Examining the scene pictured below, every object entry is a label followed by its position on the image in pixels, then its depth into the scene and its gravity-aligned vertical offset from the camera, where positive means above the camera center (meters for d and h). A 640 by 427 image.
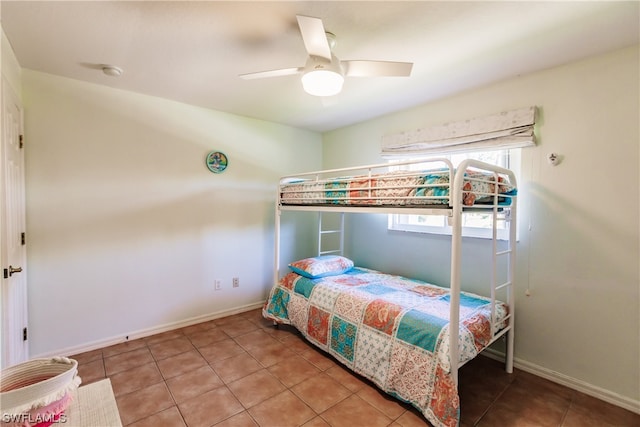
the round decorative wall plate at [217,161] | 3.17 +0.53
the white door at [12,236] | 1.76 -0.18
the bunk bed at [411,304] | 1.70 -0.72
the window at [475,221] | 2.43 -0.12
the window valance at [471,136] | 2.24 +0.65
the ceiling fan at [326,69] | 1.51 +0.82
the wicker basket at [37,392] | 0.68 -0.47
